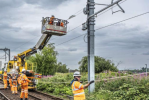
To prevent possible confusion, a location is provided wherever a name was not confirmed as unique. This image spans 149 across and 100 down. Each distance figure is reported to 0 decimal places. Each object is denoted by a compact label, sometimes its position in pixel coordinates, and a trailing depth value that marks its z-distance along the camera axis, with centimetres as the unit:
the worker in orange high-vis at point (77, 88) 678
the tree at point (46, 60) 3162
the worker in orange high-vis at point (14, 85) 1645
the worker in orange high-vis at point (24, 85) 1232
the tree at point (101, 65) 3459
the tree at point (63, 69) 6959
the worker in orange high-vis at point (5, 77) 1918
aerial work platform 1511
